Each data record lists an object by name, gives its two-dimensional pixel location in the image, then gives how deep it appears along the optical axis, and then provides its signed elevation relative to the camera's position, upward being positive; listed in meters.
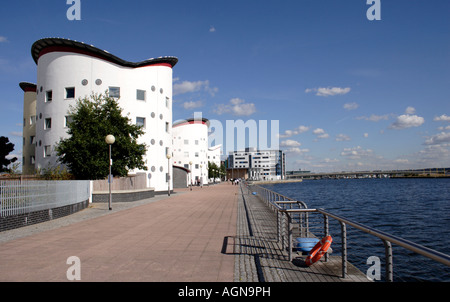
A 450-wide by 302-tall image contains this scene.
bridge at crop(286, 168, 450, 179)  182.70 -5.37
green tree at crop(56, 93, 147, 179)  25.23 +1.72
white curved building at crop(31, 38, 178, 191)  34.88 +8.47
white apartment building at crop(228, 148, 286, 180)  187.19 -5.49
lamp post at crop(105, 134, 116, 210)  18.70 +1.48
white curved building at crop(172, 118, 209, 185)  89.94 +5.59
